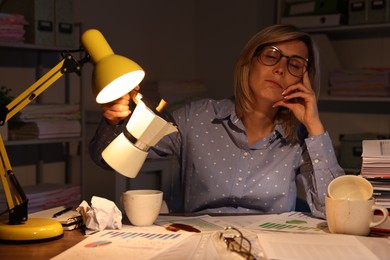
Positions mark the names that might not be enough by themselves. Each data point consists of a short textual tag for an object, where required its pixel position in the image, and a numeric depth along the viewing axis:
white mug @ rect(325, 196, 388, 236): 1.64
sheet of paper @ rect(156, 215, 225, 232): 1.69
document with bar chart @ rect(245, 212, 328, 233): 1.70
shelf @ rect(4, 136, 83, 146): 2.98
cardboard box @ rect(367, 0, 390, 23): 3.40
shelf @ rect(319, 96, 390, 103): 3.40
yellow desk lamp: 1.51
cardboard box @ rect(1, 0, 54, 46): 3.11
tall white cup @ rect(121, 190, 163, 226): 1.69
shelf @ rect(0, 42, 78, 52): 2.97
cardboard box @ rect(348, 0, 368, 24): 3.47
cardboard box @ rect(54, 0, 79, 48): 3.21
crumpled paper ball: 1.64
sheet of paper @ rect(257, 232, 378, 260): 1.47
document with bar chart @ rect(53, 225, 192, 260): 1.47
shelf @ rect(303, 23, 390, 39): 3.49
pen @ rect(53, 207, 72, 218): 1.72
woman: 2.04
